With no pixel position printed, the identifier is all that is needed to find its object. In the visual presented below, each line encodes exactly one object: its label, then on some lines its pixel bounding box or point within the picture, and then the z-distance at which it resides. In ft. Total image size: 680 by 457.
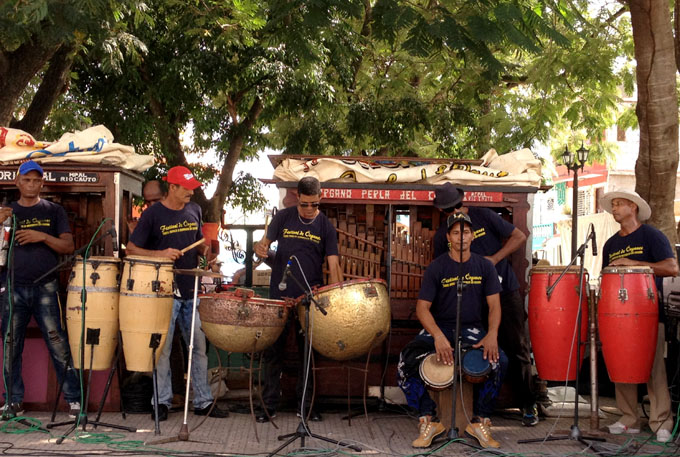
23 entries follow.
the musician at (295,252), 21.79
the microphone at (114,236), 19.60
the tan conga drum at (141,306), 19.66
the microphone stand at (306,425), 18.47
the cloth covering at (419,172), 23.27
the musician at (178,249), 21.49
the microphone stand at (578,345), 18.75
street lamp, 58.73
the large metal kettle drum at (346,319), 19.03
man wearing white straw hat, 20.17
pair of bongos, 18.93
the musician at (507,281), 22.09
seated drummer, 19.21
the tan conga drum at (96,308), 20.08
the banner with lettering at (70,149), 22.56
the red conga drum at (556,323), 19.48
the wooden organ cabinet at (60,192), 22.36
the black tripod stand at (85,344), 19.65
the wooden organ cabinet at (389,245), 23.26
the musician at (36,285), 21.15
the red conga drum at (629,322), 18.93
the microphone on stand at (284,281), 17.01
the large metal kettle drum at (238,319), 18.76
